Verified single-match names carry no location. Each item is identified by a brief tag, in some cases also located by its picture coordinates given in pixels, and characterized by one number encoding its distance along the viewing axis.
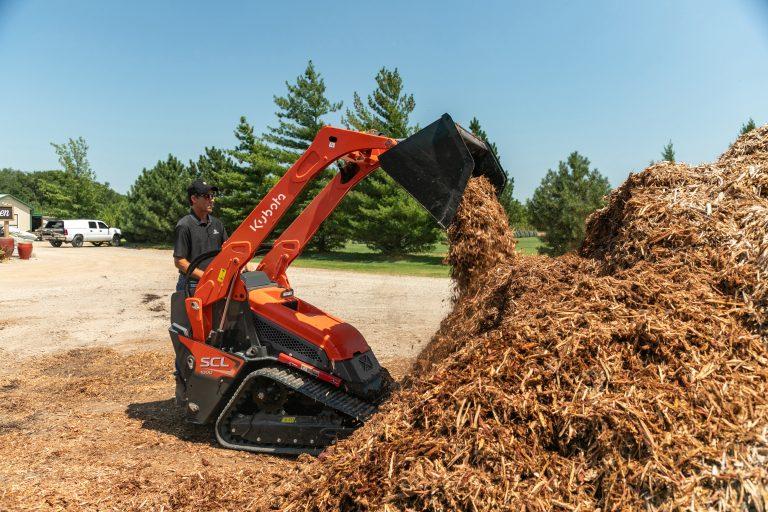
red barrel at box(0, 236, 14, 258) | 24.66
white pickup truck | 39.91
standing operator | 5.42
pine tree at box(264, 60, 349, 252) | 32.88
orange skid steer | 4.62
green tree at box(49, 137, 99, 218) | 49.22
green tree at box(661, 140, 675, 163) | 25.55
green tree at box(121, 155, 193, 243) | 40.53
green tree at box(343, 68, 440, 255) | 28.97
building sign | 26.69
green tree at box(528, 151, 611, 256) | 24.86
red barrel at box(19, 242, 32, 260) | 25.66
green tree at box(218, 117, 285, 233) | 32.72
